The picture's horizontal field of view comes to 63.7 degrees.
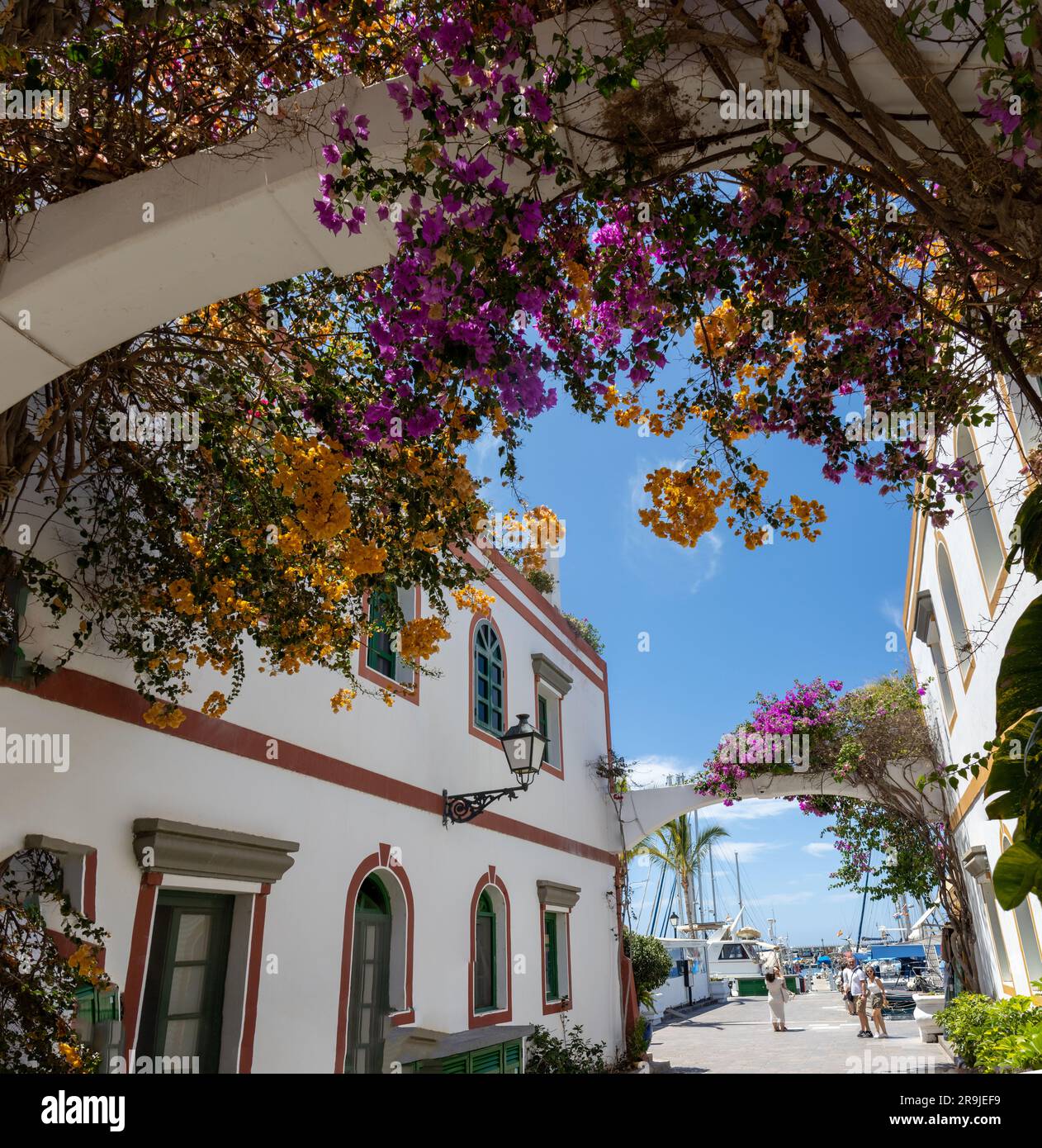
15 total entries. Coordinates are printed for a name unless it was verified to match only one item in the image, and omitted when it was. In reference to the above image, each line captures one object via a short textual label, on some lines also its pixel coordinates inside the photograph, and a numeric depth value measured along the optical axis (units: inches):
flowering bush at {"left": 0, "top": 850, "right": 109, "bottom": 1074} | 129.2
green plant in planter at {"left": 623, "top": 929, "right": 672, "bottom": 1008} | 609.1
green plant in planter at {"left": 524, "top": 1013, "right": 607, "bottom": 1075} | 342.0
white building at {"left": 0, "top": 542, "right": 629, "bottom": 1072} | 180.4
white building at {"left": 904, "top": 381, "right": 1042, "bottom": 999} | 240.8
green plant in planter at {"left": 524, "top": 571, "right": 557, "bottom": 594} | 521.0
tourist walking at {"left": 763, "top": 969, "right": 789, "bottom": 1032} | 633.6
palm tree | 1125.1
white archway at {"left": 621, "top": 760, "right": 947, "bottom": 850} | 481.1
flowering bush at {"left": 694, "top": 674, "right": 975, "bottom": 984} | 469.7
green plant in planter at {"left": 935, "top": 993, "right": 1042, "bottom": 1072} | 246.5
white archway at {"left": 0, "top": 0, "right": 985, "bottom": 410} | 99.4
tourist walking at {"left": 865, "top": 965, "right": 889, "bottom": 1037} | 555.2
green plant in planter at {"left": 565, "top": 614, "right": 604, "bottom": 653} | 590.8
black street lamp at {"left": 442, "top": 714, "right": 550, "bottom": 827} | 304.3
